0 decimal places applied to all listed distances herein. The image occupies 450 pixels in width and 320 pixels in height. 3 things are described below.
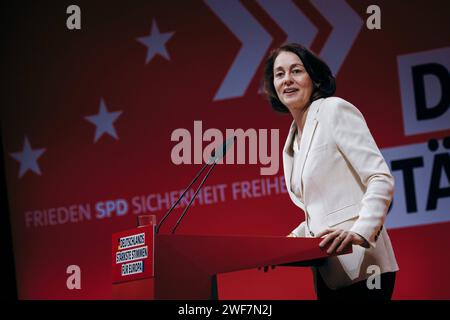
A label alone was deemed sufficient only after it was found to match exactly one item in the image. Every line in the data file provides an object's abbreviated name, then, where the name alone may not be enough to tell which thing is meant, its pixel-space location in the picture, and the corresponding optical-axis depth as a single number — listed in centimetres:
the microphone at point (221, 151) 653
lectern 614
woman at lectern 637
